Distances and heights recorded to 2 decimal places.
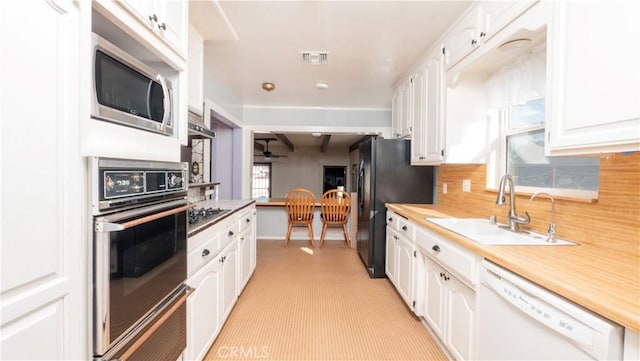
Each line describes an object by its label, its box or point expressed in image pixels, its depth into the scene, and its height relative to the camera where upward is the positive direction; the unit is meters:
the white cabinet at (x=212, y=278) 1.44 -0.68
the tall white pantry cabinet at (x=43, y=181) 0.61 -0.02
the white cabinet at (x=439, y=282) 1.39 -0.69
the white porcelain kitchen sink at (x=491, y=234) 1.36 -0.32
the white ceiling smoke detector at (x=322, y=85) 3.18 +1.09
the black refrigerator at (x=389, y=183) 2.97 -0.06
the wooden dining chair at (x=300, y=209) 4.33 -0.53
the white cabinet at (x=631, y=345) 0.66 -0.40
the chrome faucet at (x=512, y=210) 1.61 -0.19
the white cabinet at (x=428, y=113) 2.25 +0.59
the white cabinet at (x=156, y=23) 0.97 +0.61
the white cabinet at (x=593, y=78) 0.88 +0.37
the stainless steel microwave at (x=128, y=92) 0.88 +0.31
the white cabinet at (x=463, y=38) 1.75 +0.99
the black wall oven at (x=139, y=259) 0.84 -0.31
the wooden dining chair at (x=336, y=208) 4.31 -0.51
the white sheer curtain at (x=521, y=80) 1.60 +0.64
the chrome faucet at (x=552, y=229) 1.40 -0.26
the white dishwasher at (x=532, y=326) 0.72 -0.46
